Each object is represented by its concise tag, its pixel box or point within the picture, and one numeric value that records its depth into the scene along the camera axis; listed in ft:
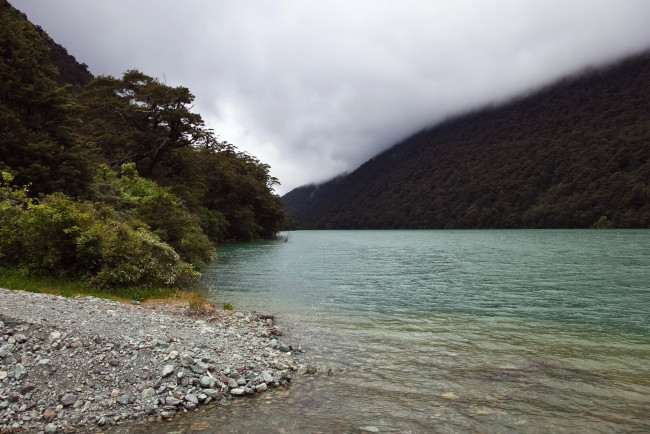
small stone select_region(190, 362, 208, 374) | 28.77
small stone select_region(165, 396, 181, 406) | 25.48
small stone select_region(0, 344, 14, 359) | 26.15
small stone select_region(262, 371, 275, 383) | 29.81
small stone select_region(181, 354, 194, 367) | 29.12
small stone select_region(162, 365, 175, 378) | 27.78
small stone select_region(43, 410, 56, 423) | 22.73
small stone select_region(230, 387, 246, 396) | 27.76
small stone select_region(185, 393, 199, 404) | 25.96
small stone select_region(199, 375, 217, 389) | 27.73
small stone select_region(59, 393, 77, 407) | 24.07
